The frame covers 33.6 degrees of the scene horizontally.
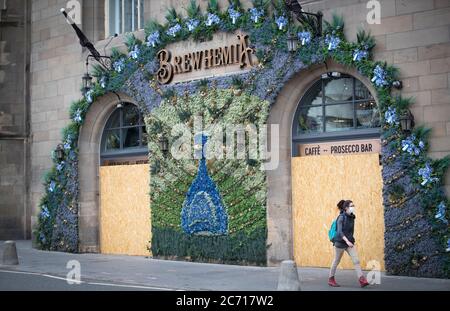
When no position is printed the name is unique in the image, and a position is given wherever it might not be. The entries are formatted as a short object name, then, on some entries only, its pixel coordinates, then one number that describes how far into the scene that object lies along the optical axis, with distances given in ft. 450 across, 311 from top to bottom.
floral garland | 47.98
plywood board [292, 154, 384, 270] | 52.16
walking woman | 43.73
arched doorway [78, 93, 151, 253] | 71.41
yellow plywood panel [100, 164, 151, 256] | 67.00
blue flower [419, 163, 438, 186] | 47.83
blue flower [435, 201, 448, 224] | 46.98
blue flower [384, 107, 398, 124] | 49.39
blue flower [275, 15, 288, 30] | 56.08
